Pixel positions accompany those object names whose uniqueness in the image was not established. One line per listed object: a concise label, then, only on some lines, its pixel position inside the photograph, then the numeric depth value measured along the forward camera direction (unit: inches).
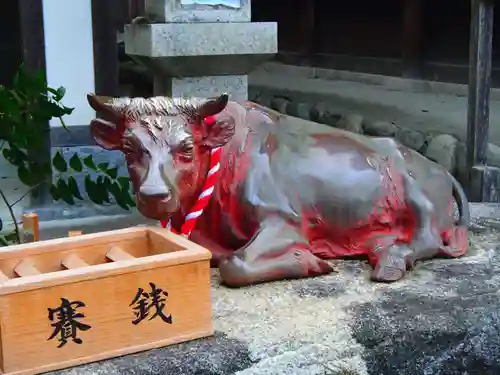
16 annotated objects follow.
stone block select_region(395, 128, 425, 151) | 219.6
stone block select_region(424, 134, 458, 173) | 202.9
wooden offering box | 71.2
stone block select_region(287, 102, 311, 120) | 282.0
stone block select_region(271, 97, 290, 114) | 298.8
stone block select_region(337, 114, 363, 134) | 245.0
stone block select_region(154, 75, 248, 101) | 156.3
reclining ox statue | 87.8
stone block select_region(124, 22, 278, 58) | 148.8
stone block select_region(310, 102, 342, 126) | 262.1
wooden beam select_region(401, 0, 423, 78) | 305.6
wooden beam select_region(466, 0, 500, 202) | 169.9
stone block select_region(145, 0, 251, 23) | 150.2
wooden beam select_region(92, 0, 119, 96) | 185.3
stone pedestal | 149.6
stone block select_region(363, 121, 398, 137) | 233.1
